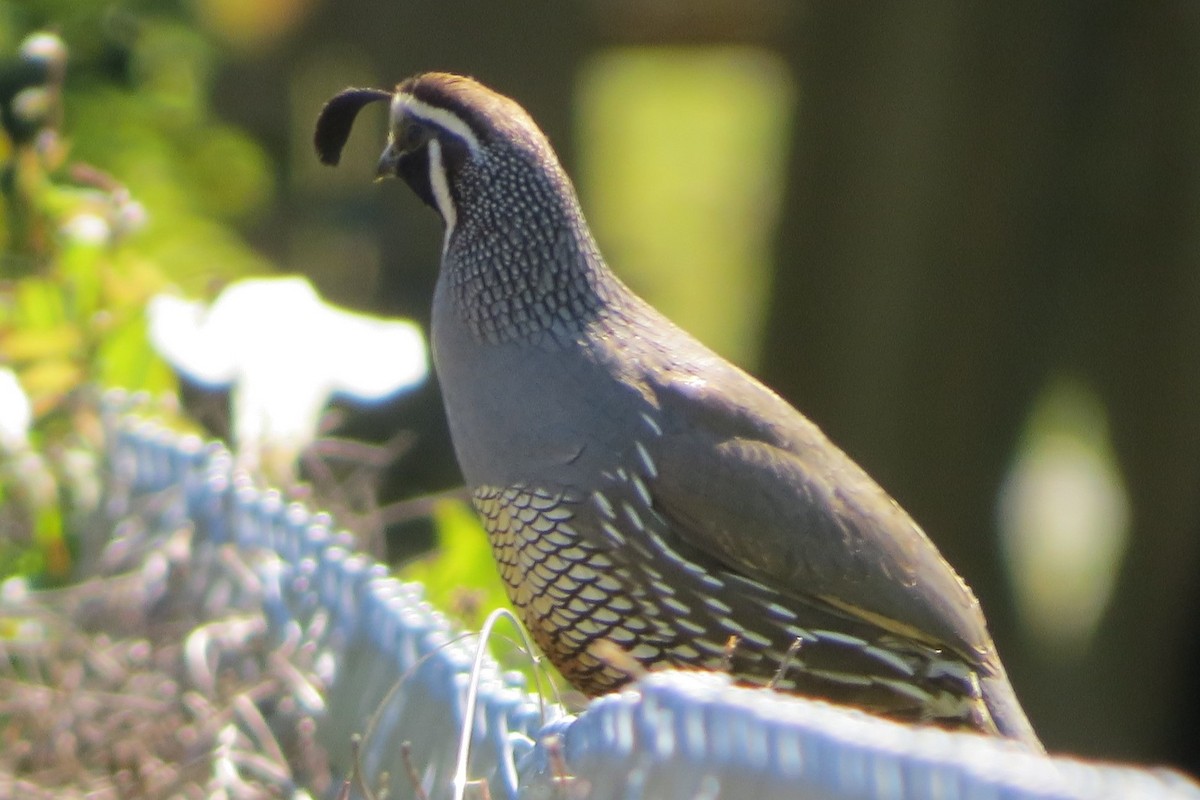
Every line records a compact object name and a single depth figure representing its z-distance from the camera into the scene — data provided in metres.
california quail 4.93
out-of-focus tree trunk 12.05
